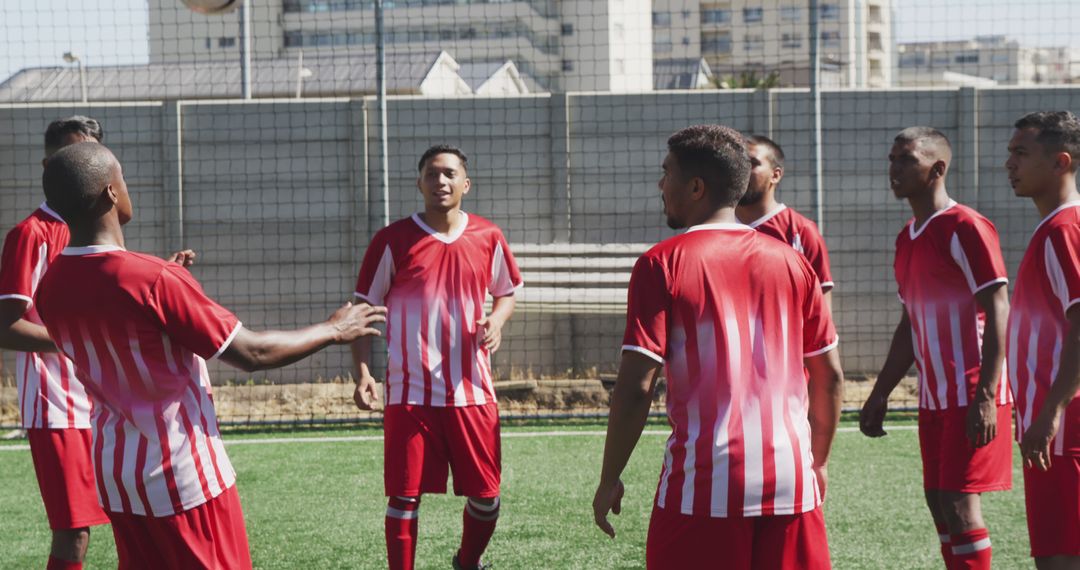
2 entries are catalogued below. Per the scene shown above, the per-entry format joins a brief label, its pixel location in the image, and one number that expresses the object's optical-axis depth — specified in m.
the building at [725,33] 79.25
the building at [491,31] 61.38
